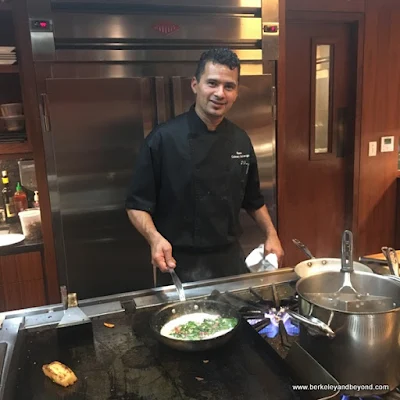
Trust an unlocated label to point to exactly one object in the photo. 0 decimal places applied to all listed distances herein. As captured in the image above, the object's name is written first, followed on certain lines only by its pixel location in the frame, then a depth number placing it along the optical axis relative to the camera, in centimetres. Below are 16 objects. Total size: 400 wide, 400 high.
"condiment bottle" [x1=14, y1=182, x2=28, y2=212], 274
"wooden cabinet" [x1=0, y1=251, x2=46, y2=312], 246
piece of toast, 96
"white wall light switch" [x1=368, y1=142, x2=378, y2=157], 350
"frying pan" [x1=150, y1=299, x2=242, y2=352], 104
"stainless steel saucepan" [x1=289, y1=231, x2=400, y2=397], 87
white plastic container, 258
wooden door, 332
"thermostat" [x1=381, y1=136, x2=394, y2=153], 353
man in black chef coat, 182
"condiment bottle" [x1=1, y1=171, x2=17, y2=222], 279
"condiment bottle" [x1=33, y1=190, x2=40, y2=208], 272
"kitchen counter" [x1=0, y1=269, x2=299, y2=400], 93
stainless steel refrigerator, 222
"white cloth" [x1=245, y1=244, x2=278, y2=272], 172
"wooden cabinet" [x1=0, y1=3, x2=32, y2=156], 234
